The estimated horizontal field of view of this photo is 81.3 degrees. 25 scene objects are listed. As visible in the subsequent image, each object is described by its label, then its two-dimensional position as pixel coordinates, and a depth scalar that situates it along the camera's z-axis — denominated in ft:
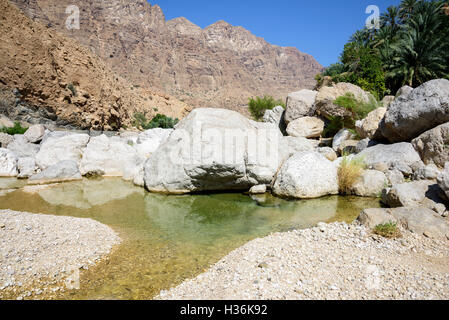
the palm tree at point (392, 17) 98.73
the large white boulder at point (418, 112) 23.59
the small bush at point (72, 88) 68.16
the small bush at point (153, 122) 83.80
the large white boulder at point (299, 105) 45.29
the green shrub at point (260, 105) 73.01
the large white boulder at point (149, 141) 37.76
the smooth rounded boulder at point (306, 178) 22.03
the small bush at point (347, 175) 22.77
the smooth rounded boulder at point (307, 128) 42.88
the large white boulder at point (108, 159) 31.45
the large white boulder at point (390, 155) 23.56
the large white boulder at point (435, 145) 21.75
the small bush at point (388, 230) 12.23
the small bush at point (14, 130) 48.00
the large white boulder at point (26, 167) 30.01
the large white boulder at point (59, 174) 26.84
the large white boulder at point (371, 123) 30.86
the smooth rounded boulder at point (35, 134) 42.16
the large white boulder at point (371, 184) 21.84
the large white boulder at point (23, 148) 36.19
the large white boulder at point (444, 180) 14.74
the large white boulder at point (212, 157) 22.94
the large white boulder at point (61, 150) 31.60
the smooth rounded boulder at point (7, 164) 30.51
